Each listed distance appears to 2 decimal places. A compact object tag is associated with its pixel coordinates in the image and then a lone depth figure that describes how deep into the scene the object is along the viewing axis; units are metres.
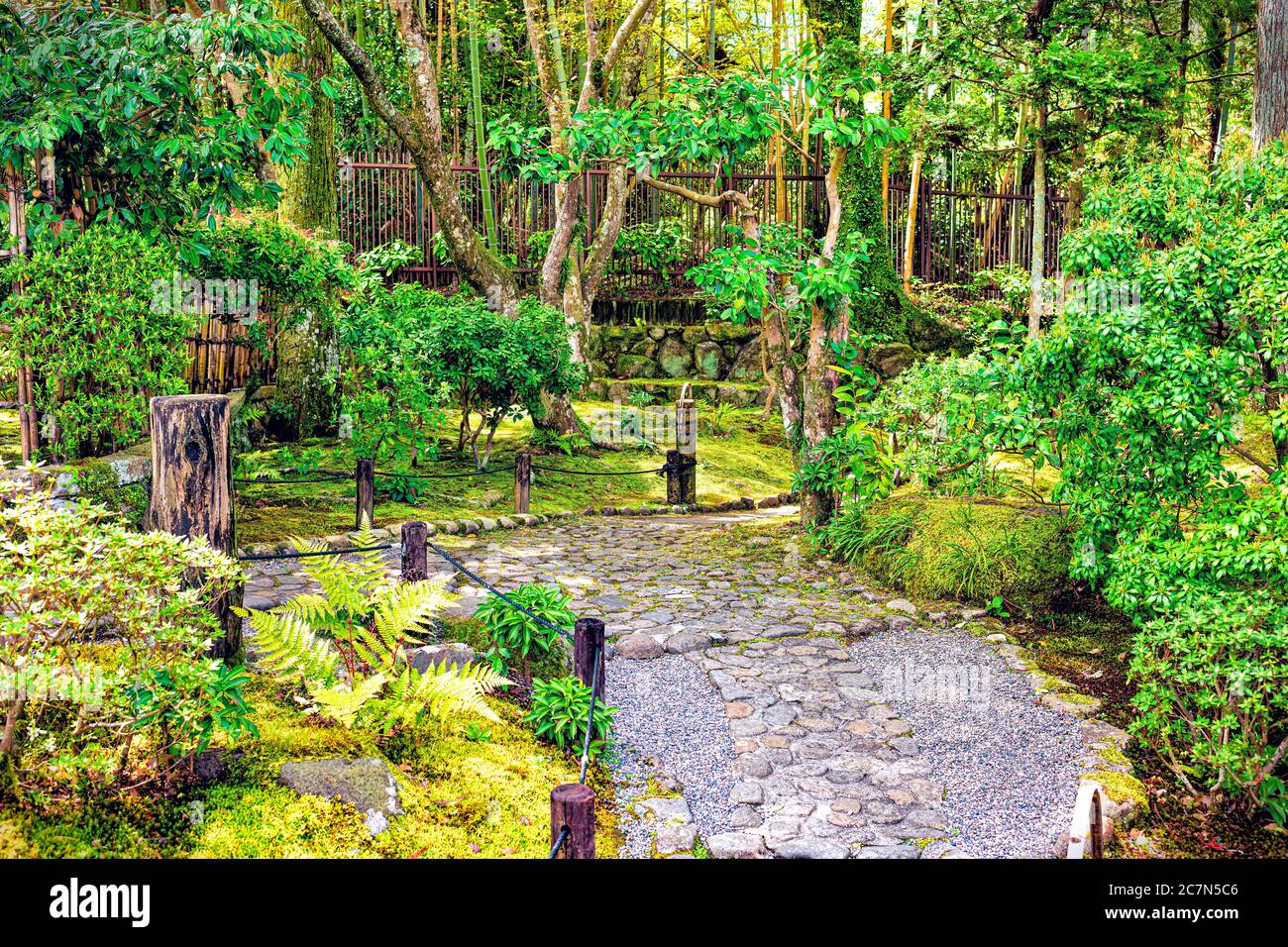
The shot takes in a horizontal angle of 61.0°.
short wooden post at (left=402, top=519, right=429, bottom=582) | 6.64
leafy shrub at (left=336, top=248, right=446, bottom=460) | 10.35
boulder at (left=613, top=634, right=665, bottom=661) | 6.95
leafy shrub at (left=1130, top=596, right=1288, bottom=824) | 4.71
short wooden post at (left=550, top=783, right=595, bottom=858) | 3.45
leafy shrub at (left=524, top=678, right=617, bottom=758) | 5.32
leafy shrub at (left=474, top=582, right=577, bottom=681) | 5.92
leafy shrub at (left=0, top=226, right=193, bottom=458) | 7.71
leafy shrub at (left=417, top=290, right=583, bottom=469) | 11.20
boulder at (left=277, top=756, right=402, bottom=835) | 4.51
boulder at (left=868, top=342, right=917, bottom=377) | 16.66
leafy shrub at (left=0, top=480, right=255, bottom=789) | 3.80
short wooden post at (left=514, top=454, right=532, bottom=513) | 10.92
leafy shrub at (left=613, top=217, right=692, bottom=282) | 17.55
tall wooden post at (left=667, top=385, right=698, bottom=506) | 12.20
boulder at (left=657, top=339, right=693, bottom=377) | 17.69
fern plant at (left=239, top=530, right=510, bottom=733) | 5.05
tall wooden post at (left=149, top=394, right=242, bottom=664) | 4.93
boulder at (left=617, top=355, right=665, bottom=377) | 17.53
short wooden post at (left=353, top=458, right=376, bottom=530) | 9.62
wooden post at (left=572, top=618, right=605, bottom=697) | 5.25
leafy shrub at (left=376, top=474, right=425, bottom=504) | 10.69
